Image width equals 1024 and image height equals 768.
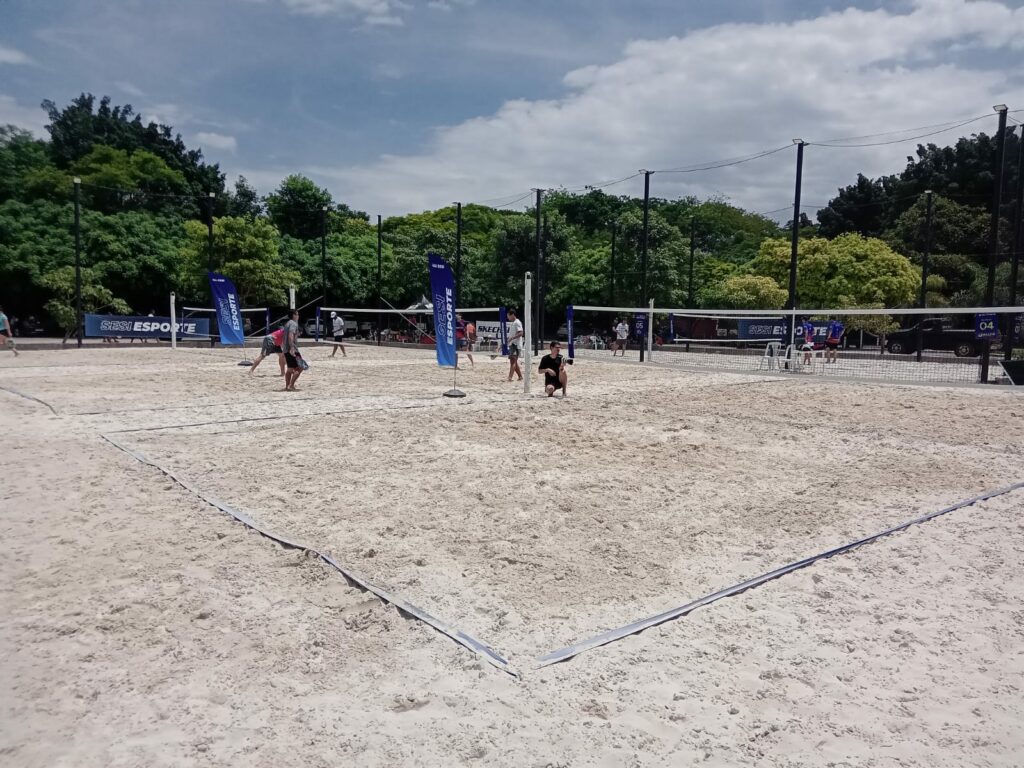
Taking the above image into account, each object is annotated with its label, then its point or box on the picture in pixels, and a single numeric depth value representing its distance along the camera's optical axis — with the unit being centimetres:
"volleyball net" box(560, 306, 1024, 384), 1759
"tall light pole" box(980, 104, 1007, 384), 1497
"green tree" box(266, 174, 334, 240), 4625
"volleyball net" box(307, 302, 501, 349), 2941
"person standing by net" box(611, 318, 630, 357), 2501
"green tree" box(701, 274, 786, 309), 3506
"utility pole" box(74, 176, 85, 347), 2545
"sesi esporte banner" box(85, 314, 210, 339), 2692
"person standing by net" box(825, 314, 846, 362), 2033
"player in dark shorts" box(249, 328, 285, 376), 1413
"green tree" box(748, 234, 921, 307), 3425
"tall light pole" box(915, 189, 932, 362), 2478
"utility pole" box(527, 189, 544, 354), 2332
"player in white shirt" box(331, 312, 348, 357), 2245
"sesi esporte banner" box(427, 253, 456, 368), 1174
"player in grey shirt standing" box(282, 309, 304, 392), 1270
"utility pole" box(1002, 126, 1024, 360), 1569
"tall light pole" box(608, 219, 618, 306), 3459
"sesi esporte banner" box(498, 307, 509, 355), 2299
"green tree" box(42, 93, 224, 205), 4994
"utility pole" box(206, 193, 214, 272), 2723
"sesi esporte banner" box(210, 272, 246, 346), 1859
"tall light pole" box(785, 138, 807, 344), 2131
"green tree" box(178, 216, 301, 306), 3325
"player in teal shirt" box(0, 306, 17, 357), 2088
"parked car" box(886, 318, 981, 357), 2588
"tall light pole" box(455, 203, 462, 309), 2992
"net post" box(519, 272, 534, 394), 1209
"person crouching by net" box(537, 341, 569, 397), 1223
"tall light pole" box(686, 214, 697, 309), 3488
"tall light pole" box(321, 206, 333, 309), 3323
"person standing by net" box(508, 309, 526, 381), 1553
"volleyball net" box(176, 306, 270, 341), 2856
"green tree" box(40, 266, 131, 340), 2967
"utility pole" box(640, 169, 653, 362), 2525
